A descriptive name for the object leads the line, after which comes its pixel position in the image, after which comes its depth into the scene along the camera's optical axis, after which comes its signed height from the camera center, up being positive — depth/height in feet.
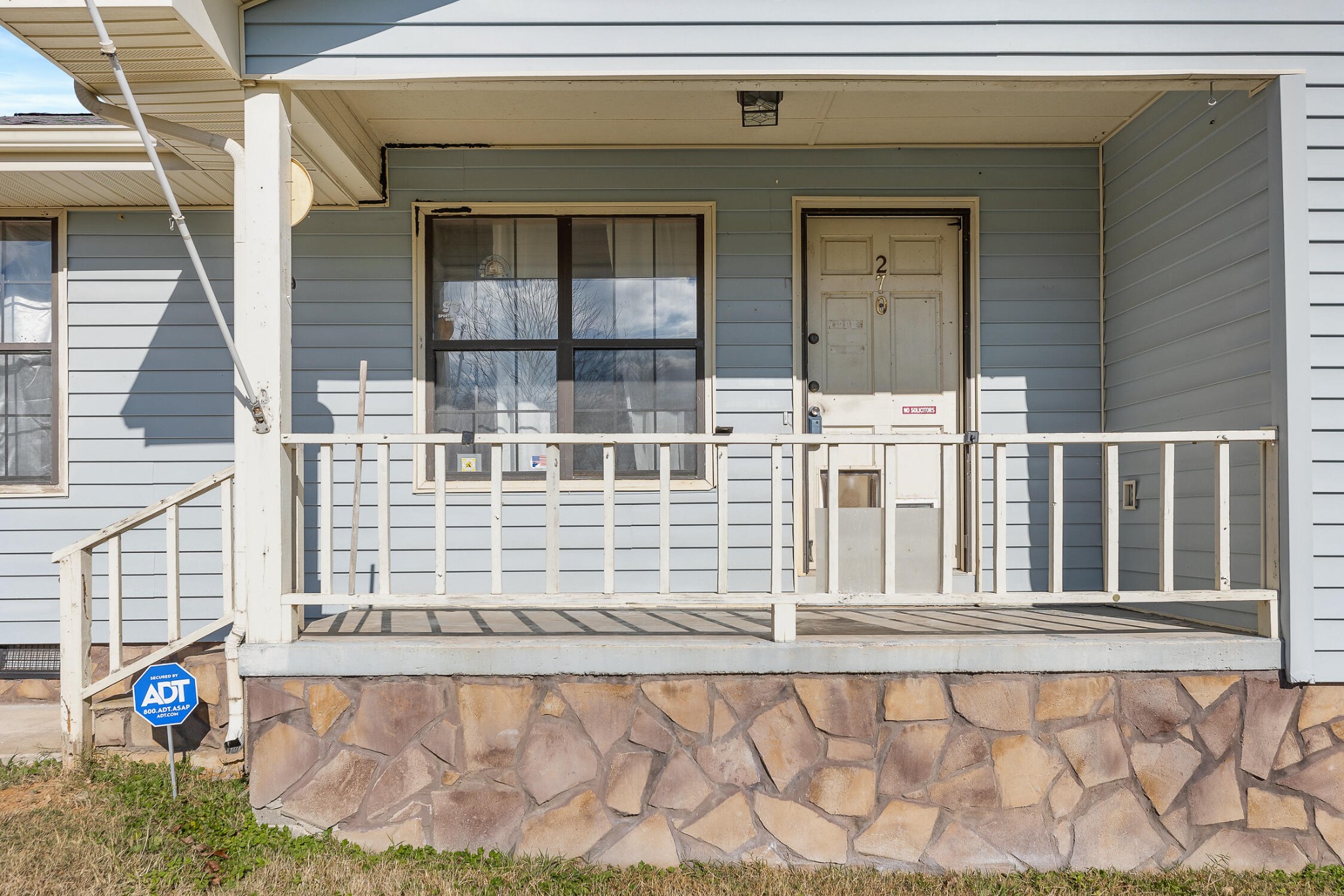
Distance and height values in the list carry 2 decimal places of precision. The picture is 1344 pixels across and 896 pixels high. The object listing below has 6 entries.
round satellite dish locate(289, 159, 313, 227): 12.06 +3.30
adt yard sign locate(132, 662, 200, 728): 12.67 -3.34
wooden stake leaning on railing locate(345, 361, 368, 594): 13.70 -0.29
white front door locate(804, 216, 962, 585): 16.79 +2.29
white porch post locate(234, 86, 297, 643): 11.34 +1.22
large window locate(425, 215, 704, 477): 16.65 +2.32
